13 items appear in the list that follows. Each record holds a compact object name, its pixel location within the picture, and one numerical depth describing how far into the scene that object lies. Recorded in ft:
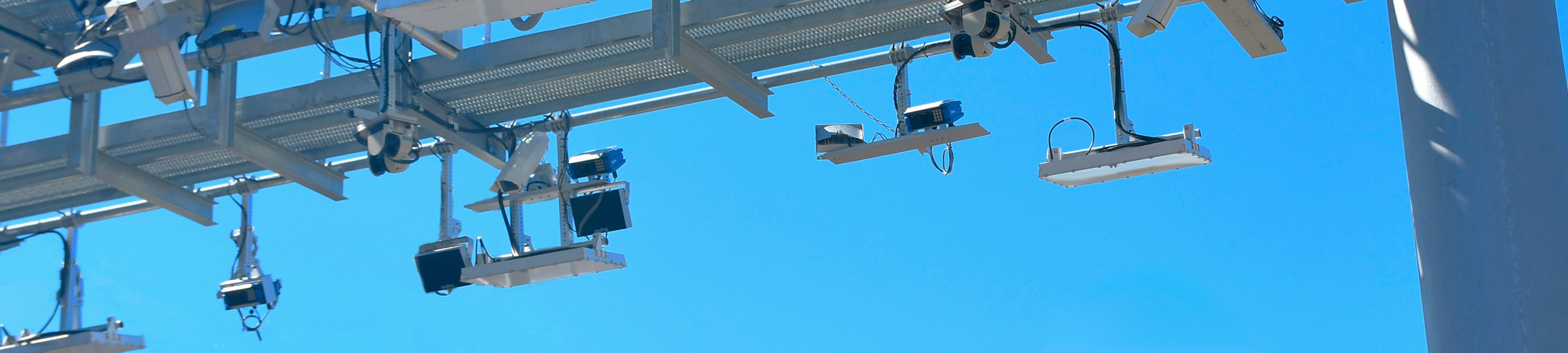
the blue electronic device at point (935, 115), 22.11
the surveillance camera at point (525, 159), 23.59
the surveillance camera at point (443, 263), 25.40
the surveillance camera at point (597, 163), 25.30
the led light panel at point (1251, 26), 17.39
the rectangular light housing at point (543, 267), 23.44
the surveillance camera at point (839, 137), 22.89
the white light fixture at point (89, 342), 27.78
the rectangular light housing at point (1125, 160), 18.94
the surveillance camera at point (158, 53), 19.98
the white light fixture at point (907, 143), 21.98
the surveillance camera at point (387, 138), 21.01
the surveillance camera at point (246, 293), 28.66
